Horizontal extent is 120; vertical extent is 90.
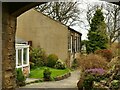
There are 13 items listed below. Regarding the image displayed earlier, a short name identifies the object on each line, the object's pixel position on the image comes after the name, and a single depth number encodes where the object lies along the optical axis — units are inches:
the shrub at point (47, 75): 511.1
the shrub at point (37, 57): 640.7
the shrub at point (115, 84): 294.2
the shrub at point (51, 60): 657.6
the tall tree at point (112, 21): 841.6
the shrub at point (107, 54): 567.6
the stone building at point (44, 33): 719.2
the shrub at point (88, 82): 345.3
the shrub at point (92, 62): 421.4
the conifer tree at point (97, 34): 756.7
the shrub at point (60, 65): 650.7
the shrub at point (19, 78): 424.4
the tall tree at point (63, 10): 903.2
